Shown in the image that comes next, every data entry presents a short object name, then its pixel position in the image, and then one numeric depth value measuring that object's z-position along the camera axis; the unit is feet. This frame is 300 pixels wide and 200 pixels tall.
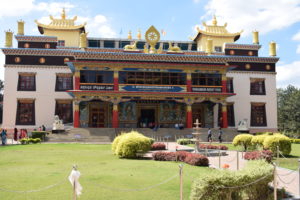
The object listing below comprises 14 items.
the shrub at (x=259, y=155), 45.91
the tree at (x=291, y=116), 185.88
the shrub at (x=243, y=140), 66.11
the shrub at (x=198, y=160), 46.01
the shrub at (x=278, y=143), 55.77
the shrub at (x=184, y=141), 86.07
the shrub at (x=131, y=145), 53.31
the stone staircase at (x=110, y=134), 94.94
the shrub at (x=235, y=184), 24.00
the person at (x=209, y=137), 94.62
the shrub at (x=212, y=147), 68.90
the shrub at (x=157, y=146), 70.28
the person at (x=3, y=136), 82.02
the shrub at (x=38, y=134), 90.31
